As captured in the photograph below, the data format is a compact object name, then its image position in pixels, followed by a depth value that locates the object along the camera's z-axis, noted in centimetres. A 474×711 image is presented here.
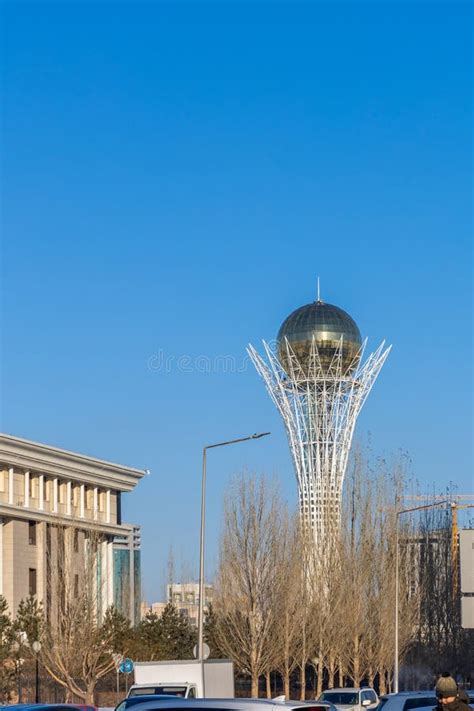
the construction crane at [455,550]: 8256
